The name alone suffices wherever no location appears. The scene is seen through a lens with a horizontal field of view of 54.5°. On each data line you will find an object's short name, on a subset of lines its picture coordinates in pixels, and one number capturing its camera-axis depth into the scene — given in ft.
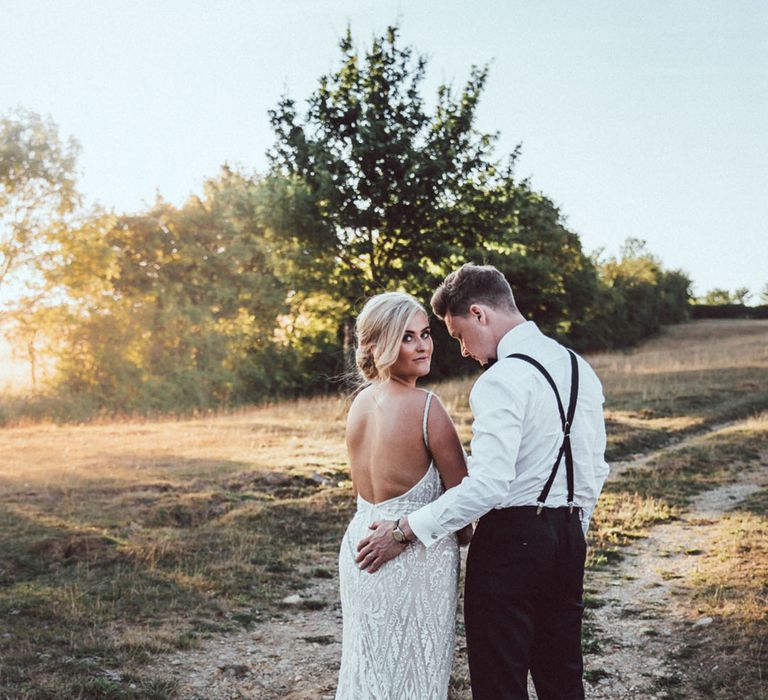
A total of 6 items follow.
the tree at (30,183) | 87.76
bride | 10.72
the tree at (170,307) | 90.79
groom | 9.35
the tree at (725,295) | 286.66
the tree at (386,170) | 49.62
